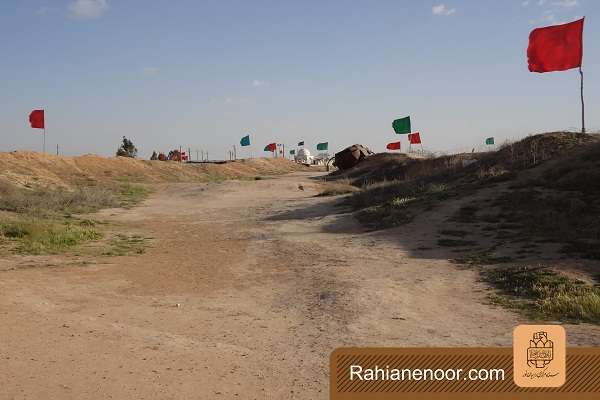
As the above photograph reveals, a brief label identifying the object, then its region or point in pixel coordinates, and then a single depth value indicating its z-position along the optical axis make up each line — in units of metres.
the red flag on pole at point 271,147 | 83.45
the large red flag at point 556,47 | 16.89
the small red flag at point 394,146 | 60.69
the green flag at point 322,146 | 84.11
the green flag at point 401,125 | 37.76
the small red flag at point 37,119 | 32.03
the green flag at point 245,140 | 66.00
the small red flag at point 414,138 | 48.00
